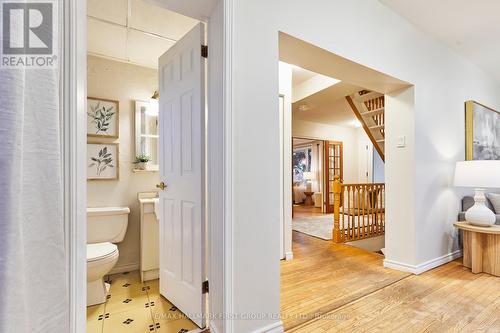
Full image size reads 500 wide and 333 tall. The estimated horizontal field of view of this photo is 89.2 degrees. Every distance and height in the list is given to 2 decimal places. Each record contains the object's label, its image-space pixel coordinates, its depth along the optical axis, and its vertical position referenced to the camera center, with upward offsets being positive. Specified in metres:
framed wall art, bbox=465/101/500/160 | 3.32 +0.49
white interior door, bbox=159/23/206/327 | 1.69 -0.04
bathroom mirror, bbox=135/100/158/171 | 2.85 +0.45
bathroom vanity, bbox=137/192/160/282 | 2.46 -0.71
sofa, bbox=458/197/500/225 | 3.13 -0.48
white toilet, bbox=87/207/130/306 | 1.90 -0.64
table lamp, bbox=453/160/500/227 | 2.45 -0.13
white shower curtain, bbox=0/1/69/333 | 0.68 -0.11
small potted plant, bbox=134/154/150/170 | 2.78 +0.08
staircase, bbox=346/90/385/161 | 4.36 +1.00
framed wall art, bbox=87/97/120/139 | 2.62 +0.54
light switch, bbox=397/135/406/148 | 2.71 +0.29
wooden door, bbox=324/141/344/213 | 7.67 +0.10
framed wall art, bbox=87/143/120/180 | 2.61 +0.09
